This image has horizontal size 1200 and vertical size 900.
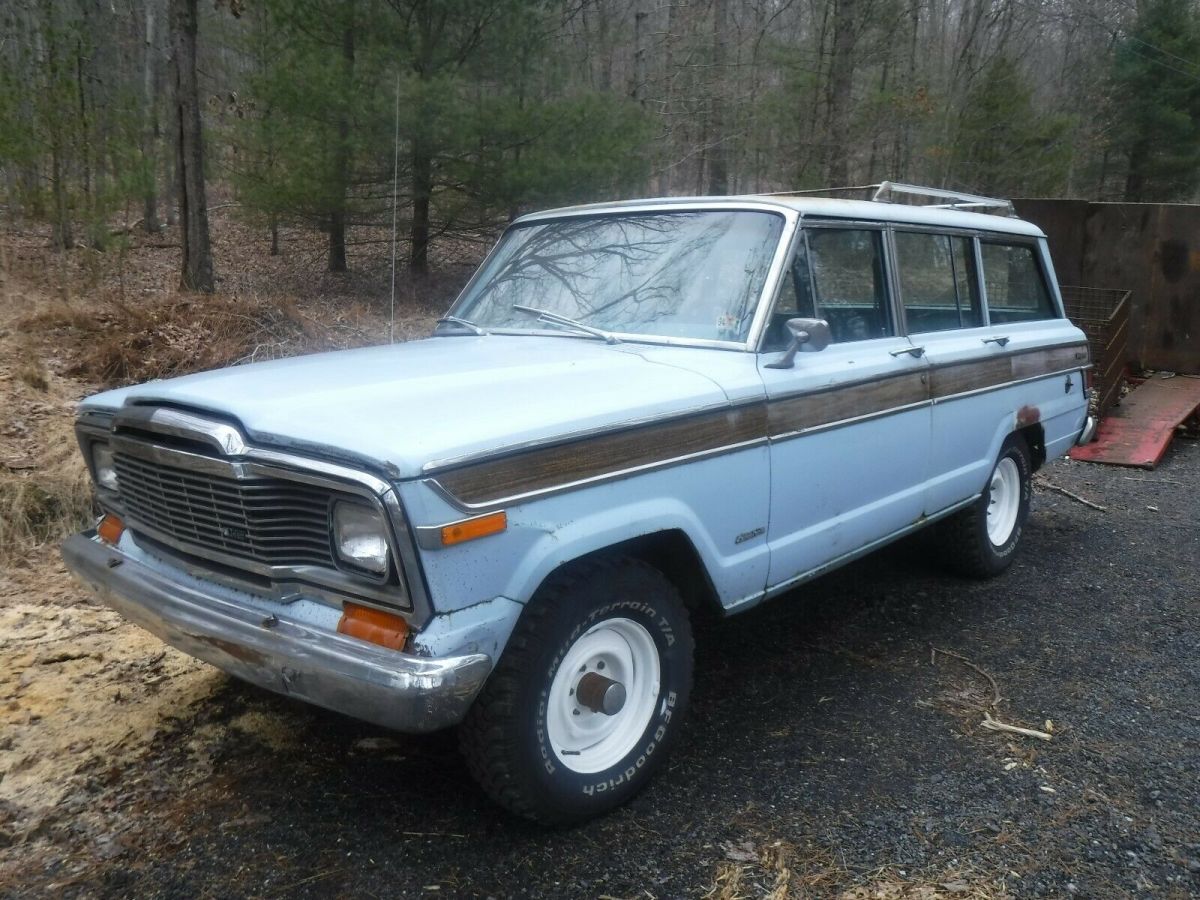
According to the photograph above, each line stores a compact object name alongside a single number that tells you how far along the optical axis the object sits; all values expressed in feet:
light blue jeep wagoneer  7.91
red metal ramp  25.79
